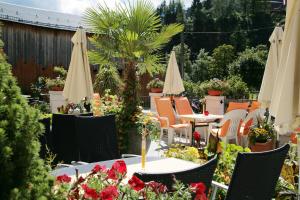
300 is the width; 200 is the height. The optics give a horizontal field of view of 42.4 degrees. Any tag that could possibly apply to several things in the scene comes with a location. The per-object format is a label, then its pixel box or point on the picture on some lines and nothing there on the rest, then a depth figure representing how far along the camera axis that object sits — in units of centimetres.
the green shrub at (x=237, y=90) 1365
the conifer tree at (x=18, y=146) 102
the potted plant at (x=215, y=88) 1147
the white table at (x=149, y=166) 311
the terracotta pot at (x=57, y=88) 1138
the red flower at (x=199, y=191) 158
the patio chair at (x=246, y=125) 763
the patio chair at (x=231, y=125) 723
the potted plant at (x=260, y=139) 663
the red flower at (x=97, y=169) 179
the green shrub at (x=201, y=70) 3118
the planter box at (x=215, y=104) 1145
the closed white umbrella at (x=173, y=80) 1172
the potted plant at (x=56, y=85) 1141
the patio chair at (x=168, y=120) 843
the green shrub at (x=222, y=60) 2684
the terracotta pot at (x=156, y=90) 1395
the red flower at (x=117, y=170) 180
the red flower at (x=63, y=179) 163
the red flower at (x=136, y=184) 158
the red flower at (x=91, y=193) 147
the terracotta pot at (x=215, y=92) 1150
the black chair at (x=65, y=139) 417
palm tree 771
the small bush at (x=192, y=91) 1581
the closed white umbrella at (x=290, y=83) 300
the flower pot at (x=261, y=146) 662
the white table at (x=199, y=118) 827
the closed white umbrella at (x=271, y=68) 646
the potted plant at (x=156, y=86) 1397
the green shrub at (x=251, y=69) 2138
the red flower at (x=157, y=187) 157
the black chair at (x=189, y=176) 174
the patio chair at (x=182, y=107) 930
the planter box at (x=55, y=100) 1103
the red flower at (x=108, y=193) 144
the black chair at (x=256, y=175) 209
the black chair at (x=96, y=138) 396
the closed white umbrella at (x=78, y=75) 733
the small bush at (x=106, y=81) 1387
